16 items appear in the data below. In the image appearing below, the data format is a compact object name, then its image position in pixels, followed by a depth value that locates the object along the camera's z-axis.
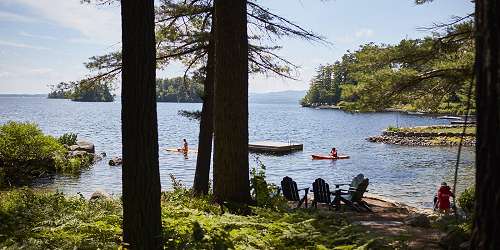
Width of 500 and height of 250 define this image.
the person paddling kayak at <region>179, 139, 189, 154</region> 41.06
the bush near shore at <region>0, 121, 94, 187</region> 20.64
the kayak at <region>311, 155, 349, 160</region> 39.41
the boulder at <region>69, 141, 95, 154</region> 37.16
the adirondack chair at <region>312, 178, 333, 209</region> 12.09
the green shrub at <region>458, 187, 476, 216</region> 13.00
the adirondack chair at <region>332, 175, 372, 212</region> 12.05
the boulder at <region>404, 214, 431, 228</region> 8.14
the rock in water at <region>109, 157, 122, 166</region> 33.06
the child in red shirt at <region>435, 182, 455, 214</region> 14.52
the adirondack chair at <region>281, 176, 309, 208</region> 12.61
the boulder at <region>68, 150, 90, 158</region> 33.47
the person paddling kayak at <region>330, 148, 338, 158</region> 39.82
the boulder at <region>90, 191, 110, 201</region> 13.96
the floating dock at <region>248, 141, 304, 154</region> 44.25
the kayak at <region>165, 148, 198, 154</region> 42.56
